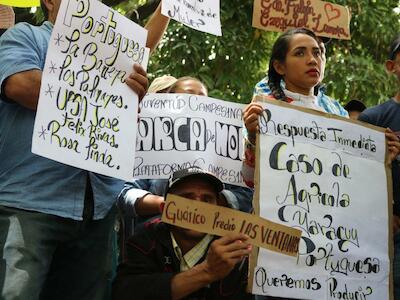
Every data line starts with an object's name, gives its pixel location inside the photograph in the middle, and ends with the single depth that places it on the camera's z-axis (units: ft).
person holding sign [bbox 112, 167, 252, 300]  9.37
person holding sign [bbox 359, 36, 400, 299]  10.89
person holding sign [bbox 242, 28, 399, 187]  11.00
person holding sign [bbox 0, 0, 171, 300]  8.29
